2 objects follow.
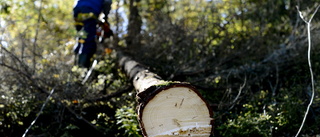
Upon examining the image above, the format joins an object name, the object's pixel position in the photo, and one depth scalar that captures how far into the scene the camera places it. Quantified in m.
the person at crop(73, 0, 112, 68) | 5.93
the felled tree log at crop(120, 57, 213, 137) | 2.88
